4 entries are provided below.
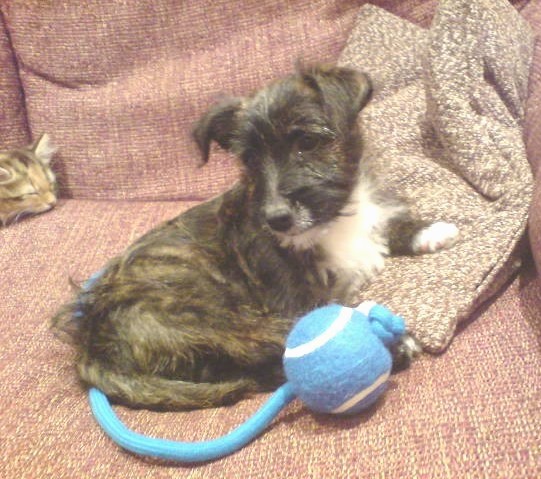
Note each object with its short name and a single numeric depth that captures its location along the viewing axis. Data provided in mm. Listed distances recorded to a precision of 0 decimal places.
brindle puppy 633
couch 536
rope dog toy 534
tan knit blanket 628
